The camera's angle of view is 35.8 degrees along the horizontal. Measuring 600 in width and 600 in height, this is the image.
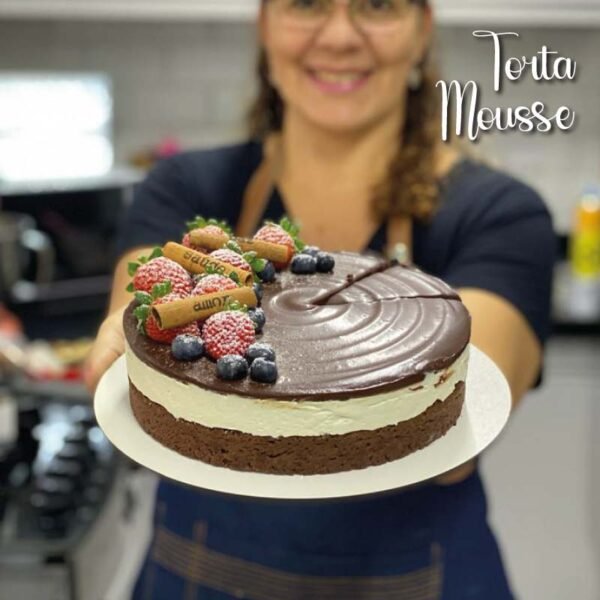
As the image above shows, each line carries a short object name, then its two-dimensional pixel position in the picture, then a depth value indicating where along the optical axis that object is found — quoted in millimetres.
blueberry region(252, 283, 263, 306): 827
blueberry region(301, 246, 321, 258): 892
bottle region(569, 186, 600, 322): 2221
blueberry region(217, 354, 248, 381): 772
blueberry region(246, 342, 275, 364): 780
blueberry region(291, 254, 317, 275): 878
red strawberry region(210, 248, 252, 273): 800
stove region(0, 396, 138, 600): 1418
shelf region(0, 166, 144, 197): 2318
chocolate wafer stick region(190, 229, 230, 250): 826
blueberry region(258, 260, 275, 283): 848
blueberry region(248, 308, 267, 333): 808
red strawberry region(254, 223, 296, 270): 864
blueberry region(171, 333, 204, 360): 792
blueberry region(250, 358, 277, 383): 774
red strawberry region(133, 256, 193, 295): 777
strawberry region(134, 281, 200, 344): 770
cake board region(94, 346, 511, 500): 768
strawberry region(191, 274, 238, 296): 770
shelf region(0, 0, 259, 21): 2221
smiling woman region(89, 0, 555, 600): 886
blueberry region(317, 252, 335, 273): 888
